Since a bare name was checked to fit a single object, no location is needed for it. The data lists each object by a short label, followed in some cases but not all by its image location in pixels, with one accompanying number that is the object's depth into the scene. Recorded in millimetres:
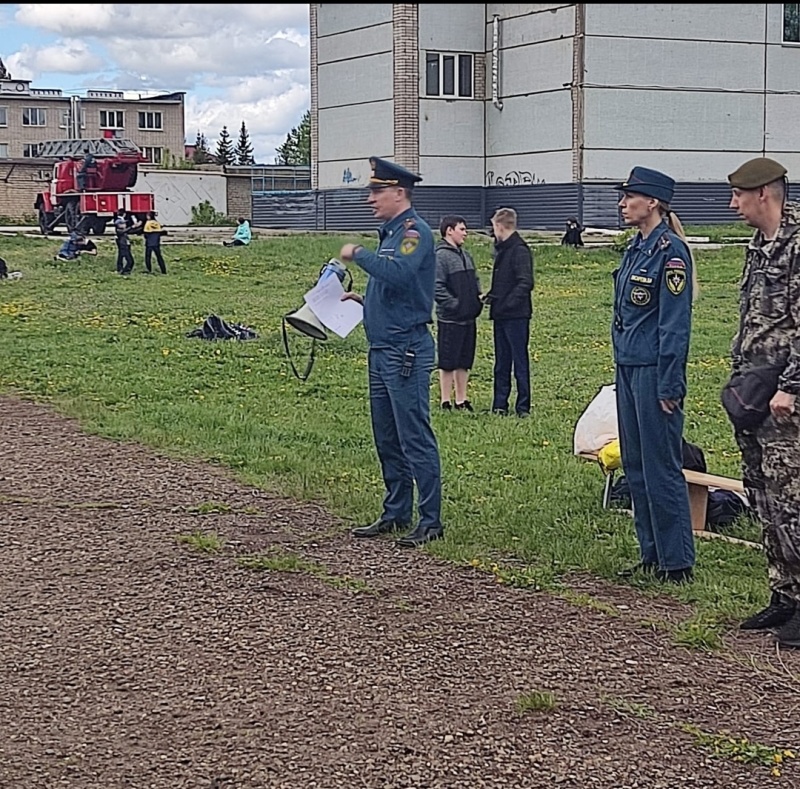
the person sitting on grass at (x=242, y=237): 36353
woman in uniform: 6457
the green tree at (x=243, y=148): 129750
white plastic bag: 8672
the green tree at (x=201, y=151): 96025
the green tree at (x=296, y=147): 124688
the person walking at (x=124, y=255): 28906
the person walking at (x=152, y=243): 28995
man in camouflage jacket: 5758
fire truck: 39406
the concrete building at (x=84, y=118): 103562
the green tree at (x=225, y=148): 121062
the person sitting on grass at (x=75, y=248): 31141
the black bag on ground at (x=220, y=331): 18688
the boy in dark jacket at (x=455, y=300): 12500
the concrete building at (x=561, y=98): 47406
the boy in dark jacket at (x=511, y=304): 12477
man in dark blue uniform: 7402
